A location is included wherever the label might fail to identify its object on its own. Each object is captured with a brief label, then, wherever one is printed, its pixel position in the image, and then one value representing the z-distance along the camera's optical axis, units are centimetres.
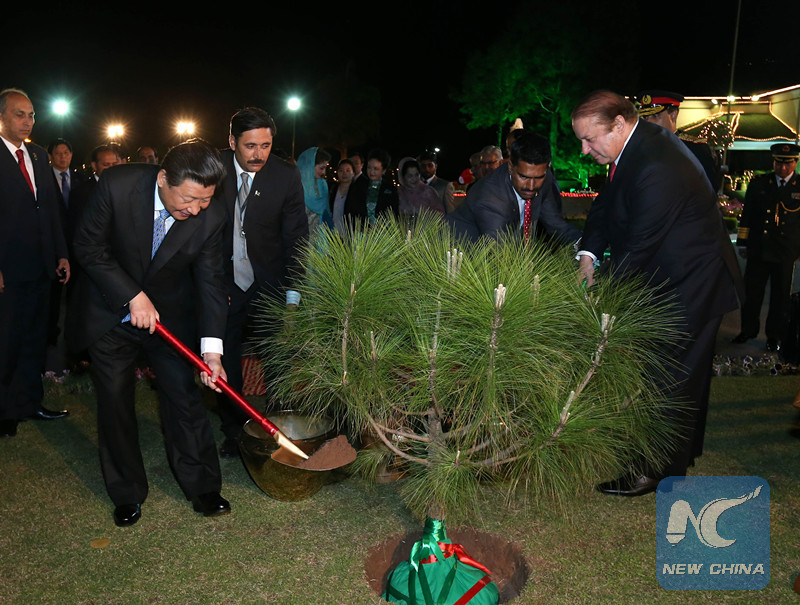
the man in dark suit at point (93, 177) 621
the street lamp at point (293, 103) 2858
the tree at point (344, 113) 3778
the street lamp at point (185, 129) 2622
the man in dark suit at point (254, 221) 360
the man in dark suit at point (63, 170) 631
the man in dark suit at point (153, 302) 291
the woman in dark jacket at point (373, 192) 756
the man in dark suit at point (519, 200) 353
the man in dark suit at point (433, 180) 837
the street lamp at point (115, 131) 2627
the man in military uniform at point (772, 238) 656
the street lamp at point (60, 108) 2487
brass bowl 314
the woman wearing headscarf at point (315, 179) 732
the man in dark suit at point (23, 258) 421
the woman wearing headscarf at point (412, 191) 812
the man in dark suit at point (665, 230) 317
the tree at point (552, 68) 3578
